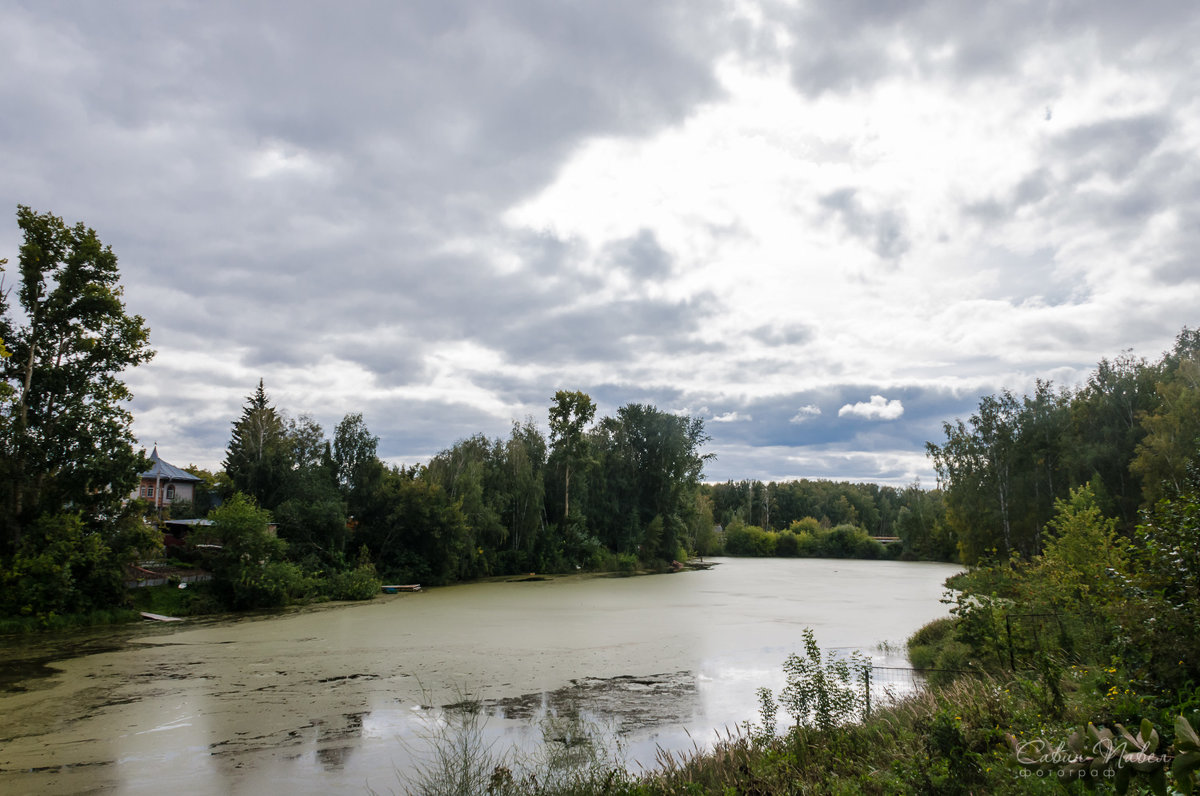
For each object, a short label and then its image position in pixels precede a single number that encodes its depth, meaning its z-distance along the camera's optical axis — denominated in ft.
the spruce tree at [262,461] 99.96
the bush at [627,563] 154.61
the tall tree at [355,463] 113.29
